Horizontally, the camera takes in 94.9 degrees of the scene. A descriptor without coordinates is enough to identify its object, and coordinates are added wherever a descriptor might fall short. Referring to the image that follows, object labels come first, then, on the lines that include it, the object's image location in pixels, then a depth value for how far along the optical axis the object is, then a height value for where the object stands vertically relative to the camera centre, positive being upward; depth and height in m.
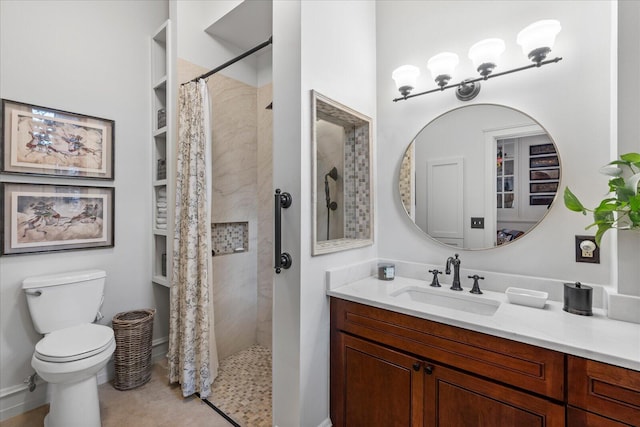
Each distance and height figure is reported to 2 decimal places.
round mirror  1.49 +0.19
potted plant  1.05 +0.03
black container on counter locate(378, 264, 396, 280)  1.82 -0.38
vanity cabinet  1.03 -0.68
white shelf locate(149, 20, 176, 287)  2.31 +0.55
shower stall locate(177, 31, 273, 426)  2.44 -0.09
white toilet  1.51 -0.72
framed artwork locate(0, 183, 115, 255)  1.79 -0.04
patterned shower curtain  1.97 -0.33
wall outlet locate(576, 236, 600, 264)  1.33 -0.19
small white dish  1.32 -0.40
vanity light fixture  1.35 +0.78
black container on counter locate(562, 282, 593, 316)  1.22 -0.38
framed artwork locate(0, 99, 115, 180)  1.78 +0.46
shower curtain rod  1.74 +1.00
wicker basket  2.02 -0.99
